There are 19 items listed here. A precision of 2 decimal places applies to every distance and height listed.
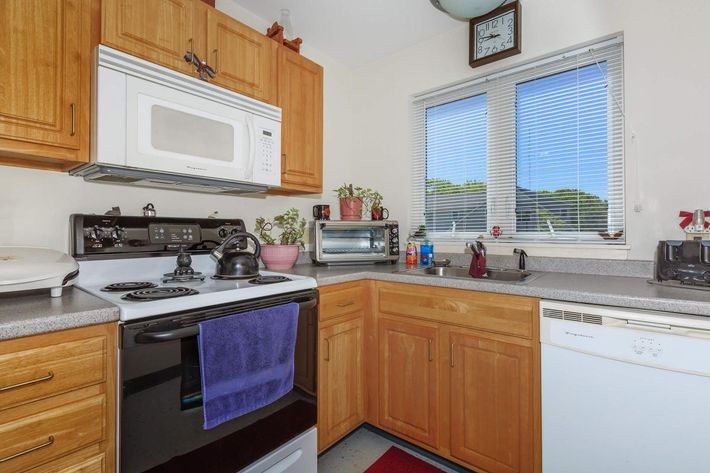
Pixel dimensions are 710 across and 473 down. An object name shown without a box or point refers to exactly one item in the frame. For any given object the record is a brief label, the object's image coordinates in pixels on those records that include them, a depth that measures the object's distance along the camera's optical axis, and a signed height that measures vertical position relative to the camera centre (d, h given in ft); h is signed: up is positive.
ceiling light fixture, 6.01 +4.10
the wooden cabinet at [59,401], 2.83 -1.45
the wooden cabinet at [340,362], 5.82 -2.21
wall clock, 6.68 +4.05
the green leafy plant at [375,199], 8.91 +1.00
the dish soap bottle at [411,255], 7.93 -0.41
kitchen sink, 6.57 -0.69
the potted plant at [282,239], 6.91 -0.04
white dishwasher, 3.69 -1.78
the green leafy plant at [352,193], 8.35 +1.12
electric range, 3.49 -1.13
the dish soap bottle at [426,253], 7.86 -0.35
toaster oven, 7.34 -0.08
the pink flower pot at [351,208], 8.30 +0.71
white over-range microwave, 4.42 +1.55
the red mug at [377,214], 8.51 +0.58
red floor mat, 5.78 -3.87
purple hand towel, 3.89 -1.50
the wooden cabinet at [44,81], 3.83 +1.83
